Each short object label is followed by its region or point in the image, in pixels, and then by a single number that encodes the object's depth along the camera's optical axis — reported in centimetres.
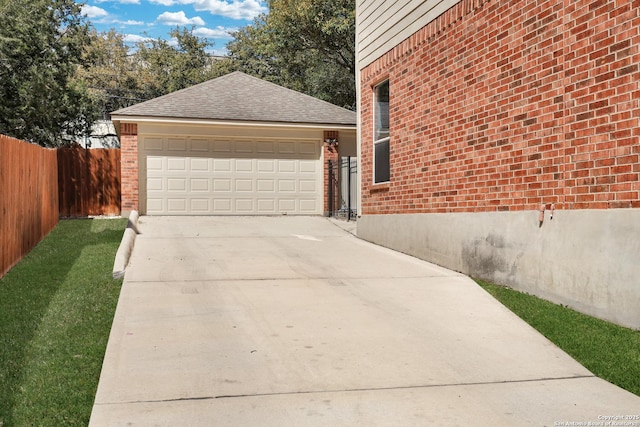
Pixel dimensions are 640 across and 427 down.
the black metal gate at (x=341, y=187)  1544
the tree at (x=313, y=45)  2745
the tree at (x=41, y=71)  2052
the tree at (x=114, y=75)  4397
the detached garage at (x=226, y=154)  1500
